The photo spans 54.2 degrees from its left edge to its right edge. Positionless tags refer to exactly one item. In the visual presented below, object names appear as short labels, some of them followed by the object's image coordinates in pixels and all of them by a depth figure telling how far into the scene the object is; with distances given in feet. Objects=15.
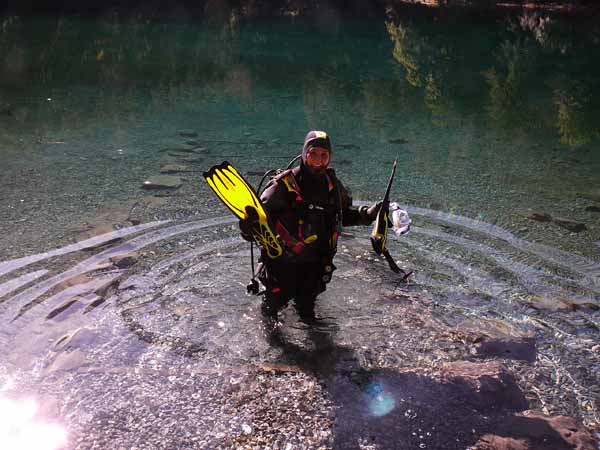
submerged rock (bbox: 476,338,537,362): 18.94
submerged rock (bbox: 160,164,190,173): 37.81
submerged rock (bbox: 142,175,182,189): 34.68
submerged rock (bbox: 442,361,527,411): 16.33
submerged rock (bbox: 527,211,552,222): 31.09
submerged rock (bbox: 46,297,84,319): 20.91
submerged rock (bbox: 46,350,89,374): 17.98
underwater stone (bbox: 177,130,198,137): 46.52
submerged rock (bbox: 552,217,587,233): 29.85
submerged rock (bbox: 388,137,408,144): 46.62
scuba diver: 18.43
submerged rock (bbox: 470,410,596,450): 14.42
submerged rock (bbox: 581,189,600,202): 34.76
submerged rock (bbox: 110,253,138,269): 24.70
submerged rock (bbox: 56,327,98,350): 19.15
